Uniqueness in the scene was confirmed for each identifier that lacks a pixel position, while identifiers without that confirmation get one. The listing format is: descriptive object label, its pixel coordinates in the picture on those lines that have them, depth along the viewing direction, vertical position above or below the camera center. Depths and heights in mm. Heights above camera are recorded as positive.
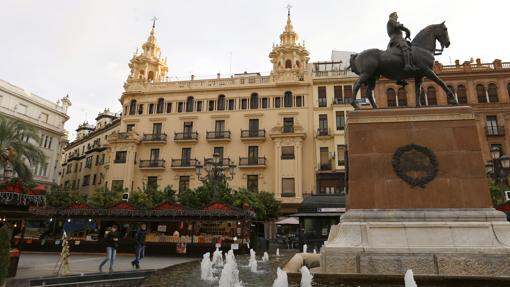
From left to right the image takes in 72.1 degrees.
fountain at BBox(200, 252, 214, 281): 9141 -1095
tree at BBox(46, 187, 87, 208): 34219 +2916
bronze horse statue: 10492 +5037
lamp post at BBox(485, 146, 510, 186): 16422 +3183
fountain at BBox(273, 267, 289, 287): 6445 -902
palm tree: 24056 +5837
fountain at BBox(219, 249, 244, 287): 7213 -1023
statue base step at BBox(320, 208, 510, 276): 7816 -229
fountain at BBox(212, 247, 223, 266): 14848 -1271
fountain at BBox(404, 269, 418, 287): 5718 -756
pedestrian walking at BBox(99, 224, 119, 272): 12375 -467
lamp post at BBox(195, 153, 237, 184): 20406 +3603
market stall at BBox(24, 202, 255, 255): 21562 +163
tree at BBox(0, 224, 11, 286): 7914 -573
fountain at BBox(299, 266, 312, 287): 6695 -896
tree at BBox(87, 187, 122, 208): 31078 +2761
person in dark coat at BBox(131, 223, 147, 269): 13816 -521
